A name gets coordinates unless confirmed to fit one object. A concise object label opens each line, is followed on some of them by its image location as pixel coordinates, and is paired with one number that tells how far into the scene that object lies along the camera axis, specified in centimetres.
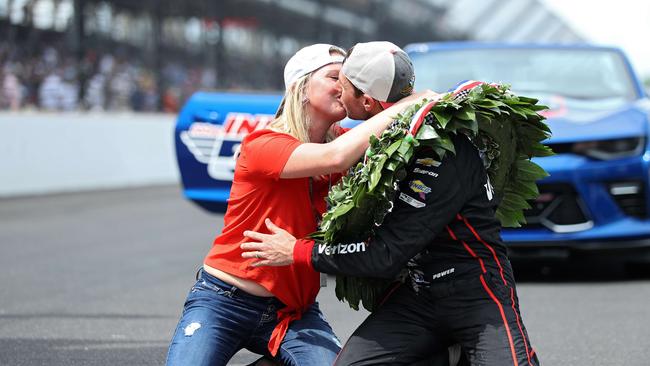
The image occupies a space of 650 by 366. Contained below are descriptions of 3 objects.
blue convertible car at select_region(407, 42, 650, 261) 1410
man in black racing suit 680
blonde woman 757
